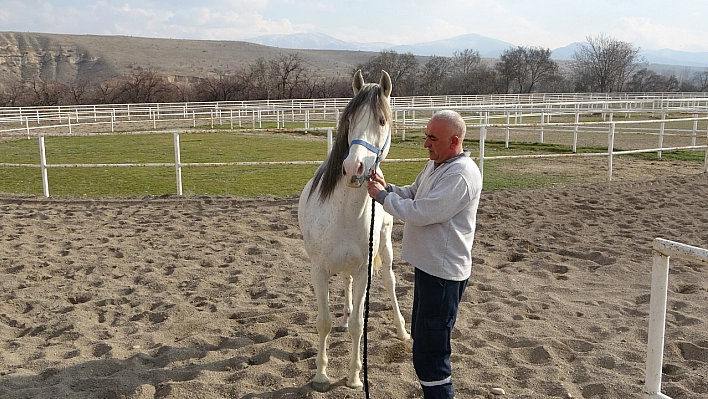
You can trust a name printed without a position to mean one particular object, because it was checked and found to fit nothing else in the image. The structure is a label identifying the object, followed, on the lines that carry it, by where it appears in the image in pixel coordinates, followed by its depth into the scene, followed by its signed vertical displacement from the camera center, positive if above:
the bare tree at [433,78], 52.06 +3.02
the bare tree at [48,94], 36.21 +0.84
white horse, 2.53 -0.53
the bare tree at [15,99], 35.31 +0.49
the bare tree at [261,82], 42.73 +2.11
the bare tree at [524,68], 54.19 +4.13
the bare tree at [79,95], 37.78 +0.84
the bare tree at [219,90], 41.97 +1.35
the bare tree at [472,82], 53.00 +2.68
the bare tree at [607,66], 52.25 +4.30
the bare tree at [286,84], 43.28 +1.91
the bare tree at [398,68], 45.88 +3.64
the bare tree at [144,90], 39.34 +1.23
